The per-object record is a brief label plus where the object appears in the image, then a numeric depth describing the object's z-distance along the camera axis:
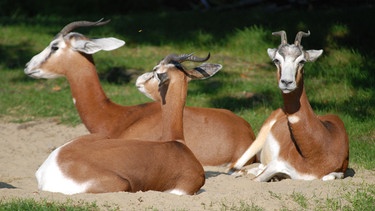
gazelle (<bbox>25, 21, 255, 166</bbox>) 17.72
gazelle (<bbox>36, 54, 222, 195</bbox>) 12.97
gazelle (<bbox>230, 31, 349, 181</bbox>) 14.98
